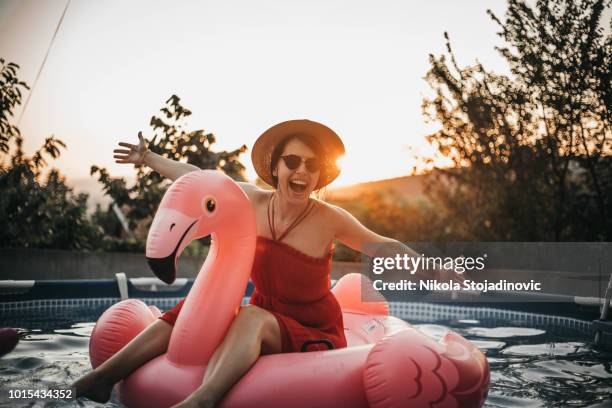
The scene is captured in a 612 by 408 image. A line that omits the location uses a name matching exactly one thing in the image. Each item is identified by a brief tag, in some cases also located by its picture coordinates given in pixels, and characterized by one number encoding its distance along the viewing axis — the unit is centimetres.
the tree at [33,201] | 549
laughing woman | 243
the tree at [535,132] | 713
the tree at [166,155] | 712
